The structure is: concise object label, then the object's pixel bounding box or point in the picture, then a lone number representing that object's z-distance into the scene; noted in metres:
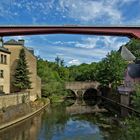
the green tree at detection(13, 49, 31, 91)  19.21
